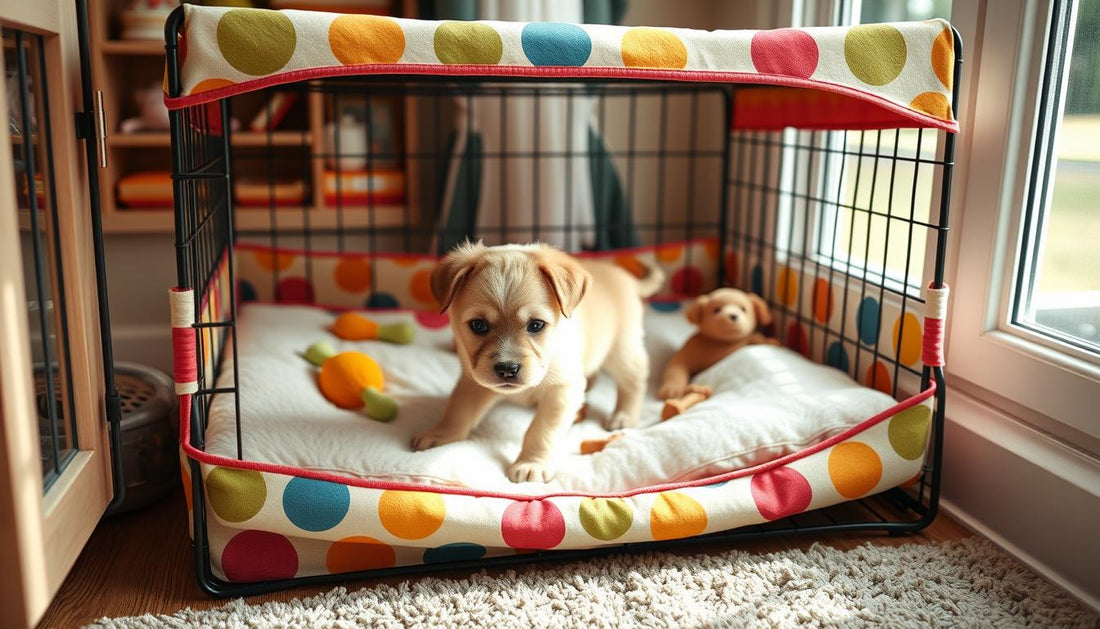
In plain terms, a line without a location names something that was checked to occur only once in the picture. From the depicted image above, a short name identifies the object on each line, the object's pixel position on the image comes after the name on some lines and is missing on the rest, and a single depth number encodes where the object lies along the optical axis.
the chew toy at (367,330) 2.41
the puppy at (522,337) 1.65
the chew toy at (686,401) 2.02
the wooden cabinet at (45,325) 1.15
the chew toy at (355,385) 1.91
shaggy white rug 1.43
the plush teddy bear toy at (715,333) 2.28
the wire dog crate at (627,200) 1.94
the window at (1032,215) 1.65
